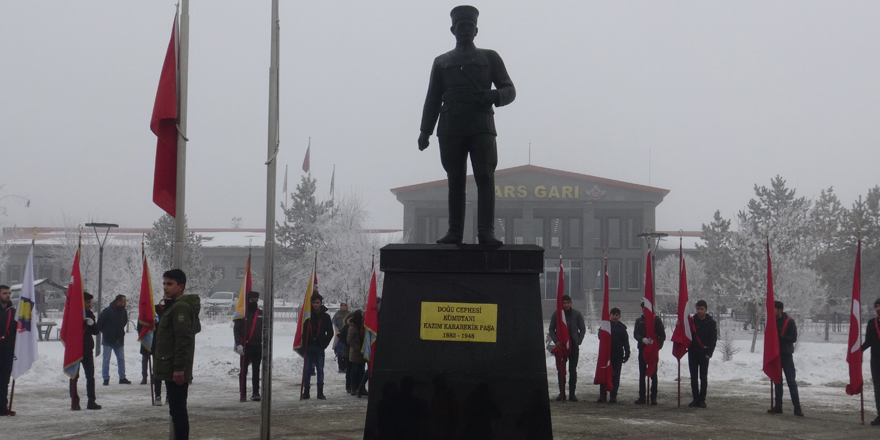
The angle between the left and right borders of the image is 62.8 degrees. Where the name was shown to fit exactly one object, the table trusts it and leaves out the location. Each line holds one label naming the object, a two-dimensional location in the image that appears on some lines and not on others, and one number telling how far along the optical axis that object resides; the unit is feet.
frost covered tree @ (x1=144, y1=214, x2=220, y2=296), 138.31
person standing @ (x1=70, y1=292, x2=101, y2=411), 37.50
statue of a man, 22.54
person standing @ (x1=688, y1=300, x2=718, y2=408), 40.60
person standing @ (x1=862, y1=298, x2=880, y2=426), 34.17
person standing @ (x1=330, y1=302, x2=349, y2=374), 51.32
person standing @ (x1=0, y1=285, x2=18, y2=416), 35.29
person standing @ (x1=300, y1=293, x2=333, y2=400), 44.34
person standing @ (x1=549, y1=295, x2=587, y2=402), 43.96
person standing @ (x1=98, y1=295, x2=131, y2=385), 49.62
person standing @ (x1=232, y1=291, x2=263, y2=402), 42.24
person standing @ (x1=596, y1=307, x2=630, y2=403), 43.68
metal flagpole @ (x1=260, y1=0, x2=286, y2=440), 26.94
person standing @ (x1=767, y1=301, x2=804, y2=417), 37.55
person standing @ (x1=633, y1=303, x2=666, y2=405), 42.90
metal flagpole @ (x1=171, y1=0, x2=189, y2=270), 27.27
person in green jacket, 22.15
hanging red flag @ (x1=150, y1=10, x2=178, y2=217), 28.09
